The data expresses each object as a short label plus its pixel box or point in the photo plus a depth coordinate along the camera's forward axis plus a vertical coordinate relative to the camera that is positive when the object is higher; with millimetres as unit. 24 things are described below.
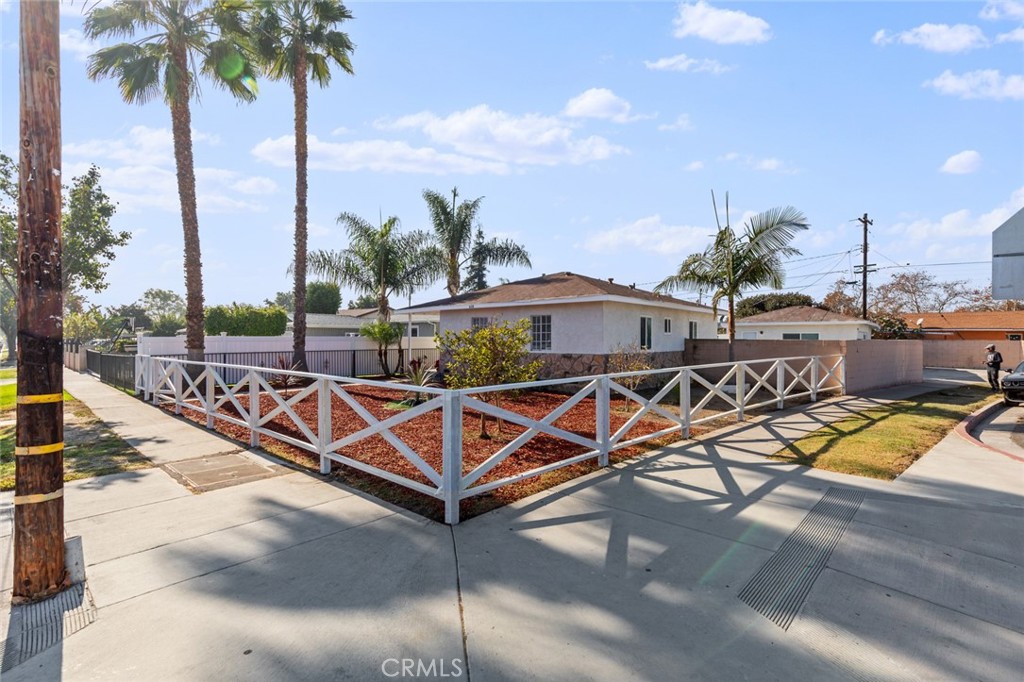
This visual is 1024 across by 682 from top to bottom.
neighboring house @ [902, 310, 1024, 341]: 30984 +161
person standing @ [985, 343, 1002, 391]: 15859 -1241
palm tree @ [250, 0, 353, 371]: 14648 +8865
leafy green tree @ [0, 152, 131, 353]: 20672 +4378
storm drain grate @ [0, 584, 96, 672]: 2654 -1761
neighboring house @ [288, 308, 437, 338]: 30752 +487
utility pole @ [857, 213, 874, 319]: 29247 +3007
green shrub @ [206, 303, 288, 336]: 25500 +577
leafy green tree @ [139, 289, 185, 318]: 77625 +5205
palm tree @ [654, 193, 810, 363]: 13711 +2196
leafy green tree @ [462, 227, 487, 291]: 24625 +3645
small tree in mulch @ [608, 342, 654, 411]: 13227 -876
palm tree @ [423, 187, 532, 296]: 23250 +4986
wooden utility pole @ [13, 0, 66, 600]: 3162 +155
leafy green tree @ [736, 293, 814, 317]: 40156 +2247
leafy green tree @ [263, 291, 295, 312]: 76688 +5224
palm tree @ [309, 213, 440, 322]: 20875 +3140
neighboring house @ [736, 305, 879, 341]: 23859 +216
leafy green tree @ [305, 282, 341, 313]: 42375 +2941
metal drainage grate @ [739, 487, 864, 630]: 3127 -1788
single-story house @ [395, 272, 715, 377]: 14250 +470
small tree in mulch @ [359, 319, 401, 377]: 19203 -198
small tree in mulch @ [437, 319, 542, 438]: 7949 -458
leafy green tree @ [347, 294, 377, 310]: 56475 +3131
